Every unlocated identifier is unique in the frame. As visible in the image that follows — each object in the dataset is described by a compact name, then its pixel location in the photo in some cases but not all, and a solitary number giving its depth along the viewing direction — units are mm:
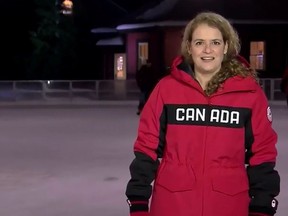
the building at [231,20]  32656
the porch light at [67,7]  37597
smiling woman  3035
